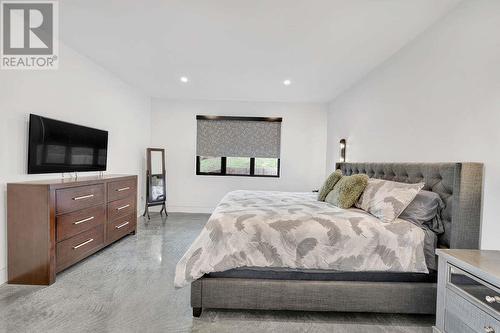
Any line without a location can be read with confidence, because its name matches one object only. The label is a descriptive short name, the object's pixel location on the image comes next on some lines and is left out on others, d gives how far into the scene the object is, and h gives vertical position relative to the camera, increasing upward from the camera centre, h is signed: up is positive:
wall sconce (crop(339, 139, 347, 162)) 4.14 +0.28
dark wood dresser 2.15 -0.69
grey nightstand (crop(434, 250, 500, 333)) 1.17 -0.69
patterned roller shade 5.14 +0.54
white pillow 1.95 -0.29
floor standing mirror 4.70 -0.43
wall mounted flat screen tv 2.37 +0.10
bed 1.74 -0.83
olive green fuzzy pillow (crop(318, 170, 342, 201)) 2.83 -0.26
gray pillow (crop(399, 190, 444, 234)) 1.92 -0.38
